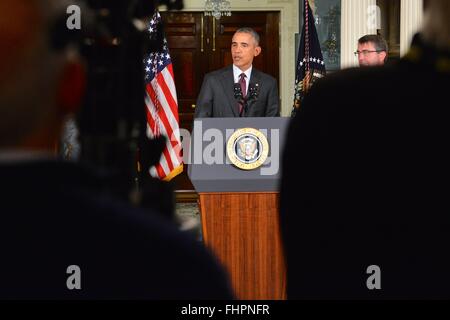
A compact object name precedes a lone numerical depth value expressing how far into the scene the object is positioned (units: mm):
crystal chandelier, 10914
